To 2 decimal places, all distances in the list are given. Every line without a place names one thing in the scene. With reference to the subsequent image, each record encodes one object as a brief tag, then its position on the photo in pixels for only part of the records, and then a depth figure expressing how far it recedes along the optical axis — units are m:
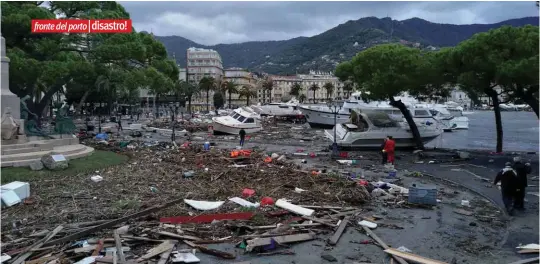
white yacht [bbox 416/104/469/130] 56.21
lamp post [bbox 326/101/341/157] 21.73
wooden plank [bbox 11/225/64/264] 7.24
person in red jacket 19.56
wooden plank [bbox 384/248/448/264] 7.50
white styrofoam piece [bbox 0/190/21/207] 10.41
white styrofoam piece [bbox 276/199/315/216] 10.22
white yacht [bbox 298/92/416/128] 48.42
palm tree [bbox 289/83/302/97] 130.12
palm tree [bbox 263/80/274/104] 129.70
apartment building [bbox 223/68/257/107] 140.62
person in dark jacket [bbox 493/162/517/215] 11.04
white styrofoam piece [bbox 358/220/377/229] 9.66
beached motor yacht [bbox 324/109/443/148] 25.30
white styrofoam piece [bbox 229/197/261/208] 10.80
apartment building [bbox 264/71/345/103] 161.75
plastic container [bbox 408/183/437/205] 11.84
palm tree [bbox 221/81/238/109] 107.24
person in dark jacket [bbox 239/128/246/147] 26.67
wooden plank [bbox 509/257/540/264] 7.58
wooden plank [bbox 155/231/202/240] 8.40
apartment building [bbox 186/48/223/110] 151.38
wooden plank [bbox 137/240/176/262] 7.46
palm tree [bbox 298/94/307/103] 136.00
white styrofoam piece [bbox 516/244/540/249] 8.34
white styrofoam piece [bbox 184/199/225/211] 10.57
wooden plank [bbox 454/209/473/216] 11.18
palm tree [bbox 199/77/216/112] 104.44
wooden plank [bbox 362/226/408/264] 7.58
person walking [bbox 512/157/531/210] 11.11
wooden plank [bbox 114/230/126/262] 7.32
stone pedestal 16.66
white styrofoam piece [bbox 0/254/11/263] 7.27
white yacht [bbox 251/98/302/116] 61.74
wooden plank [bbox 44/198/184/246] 8.08
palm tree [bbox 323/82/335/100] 124.56
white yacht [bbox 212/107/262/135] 37.16
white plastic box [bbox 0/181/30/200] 10.82
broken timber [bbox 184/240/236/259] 7.68
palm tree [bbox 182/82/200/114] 93.19
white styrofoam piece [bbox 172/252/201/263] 7.47
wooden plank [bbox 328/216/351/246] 8.53
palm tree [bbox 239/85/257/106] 107.88
